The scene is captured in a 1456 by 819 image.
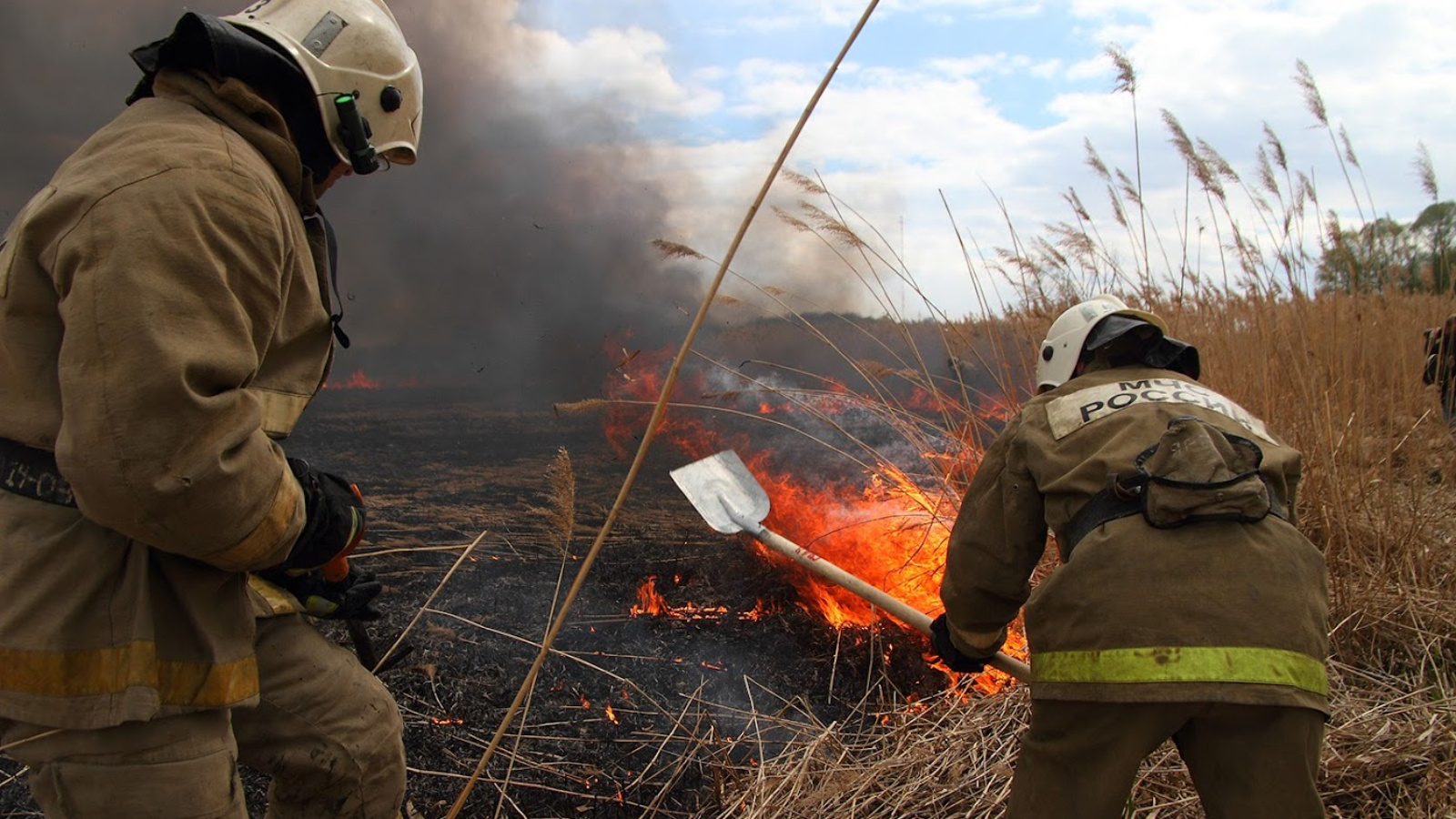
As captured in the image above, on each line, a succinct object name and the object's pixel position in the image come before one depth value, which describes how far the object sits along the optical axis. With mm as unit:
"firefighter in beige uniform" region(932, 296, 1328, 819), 1766
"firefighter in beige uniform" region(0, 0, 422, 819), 1312
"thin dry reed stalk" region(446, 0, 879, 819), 1579
